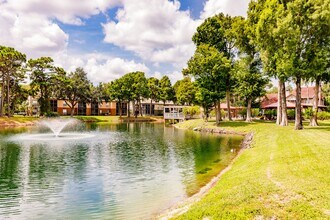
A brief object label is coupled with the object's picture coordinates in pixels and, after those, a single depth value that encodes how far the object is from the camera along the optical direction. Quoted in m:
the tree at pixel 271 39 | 33.97
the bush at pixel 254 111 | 72.53
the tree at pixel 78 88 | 99.81
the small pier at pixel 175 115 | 83.81
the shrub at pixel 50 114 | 87.45
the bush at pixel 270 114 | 65.49
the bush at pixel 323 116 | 59.16
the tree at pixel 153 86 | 112.06
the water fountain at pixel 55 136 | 40.88
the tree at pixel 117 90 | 101.81
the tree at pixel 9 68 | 71.69
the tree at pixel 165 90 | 109.18
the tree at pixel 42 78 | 84.38
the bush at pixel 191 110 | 83.40
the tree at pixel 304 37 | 32.38
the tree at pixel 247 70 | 50.88
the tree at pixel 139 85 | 101.03
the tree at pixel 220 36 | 56.41
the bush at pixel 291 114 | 61.18
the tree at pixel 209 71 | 52.28
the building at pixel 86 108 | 121.39
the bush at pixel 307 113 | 56.43
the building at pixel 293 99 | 68.09
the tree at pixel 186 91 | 87.69
